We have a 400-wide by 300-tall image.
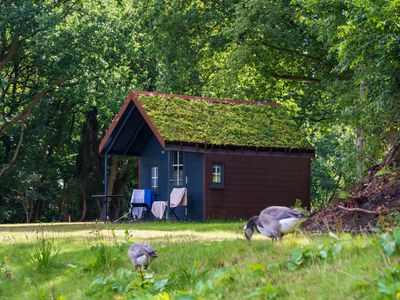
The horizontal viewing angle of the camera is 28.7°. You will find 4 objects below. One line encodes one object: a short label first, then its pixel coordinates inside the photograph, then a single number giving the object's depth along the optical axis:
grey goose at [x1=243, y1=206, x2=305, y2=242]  11.37
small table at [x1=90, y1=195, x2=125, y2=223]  29.74
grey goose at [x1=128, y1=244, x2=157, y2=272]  11.20
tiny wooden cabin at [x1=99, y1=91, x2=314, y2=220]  27.02
